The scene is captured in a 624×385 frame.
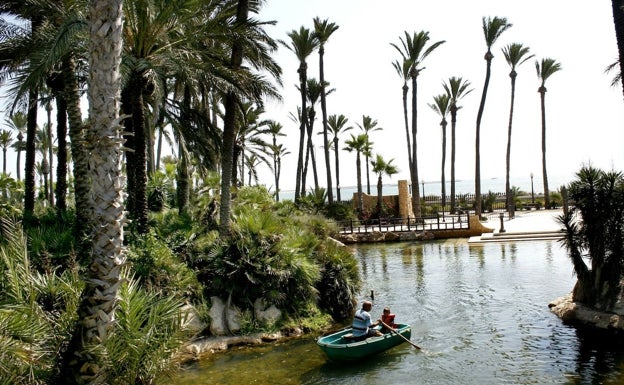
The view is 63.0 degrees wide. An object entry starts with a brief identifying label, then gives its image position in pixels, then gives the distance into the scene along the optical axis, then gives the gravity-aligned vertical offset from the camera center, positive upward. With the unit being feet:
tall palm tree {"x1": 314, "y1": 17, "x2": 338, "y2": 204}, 138.00 +42.11
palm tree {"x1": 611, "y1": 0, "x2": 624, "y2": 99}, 42.88 +15.48
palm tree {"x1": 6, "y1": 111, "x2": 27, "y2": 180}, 171.23 +32.74
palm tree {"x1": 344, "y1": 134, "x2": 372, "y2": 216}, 159.22 +21.65
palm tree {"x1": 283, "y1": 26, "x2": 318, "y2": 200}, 136.05 +43.59
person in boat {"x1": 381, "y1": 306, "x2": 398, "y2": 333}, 41.29 -8.73
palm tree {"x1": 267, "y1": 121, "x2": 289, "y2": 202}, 187.01 +26.93
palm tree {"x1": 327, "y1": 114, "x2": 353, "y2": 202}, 175.22 +30.57
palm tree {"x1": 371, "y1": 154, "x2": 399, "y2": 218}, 151.02 +13.85
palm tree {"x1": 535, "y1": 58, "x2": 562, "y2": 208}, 167.32 +44.54
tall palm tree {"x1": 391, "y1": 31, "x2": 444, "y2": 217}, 135.95 +40.14
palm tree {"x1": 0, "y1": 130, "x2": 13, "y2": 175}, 191.72 +32.33
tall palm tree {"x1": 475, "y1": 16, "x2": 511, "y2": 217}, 134.21 +40.48
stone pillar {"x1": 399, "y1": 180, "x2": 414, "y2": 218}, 138.62 +4.08
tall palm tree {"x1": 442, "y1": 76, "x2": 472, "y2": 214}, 160.04 +36.78
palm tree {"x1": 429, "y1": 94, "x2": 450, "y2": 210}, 168.38 +34.52
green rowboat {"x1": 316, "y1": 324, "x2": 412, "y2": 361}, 37.27 -9.67
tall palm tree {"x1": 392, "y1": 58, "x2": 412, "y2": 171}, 140.57 +37.25
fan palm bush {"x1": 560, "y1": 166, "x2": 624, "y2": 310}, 44.01 -2.14
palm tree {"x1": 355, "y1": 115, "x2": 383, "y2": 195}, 179.83 +32.20
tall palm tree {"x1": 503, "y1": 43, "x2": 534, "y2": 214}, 153.28 +45.67
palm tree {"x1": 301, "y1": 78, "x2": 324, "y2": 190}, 151.53 +31.88
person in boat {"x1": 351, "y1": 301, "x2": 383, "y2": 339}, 39.24 -8.58
